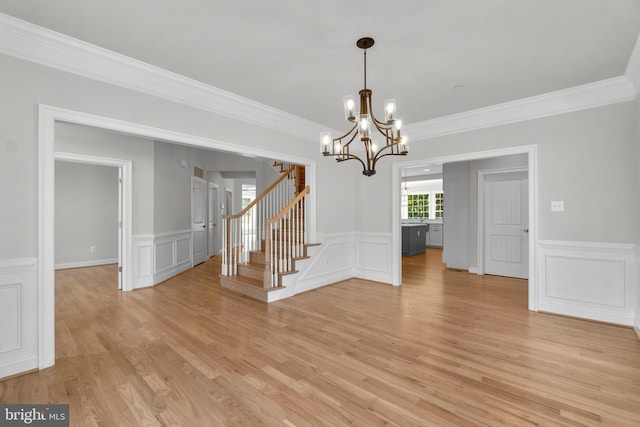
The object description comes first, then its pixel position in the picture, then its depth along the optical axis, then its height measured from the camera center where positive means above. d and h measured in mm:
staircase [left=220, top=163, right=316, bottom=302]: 4352 -530
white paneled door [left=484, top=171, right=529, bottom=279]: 5562 -220
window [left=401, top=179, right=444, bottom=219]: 11195 +546
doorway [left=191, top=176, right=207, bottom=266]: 6762 -119
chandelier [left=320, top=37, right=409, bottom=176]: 2389 +774
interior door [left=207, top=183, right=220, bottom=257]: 8031 -229
